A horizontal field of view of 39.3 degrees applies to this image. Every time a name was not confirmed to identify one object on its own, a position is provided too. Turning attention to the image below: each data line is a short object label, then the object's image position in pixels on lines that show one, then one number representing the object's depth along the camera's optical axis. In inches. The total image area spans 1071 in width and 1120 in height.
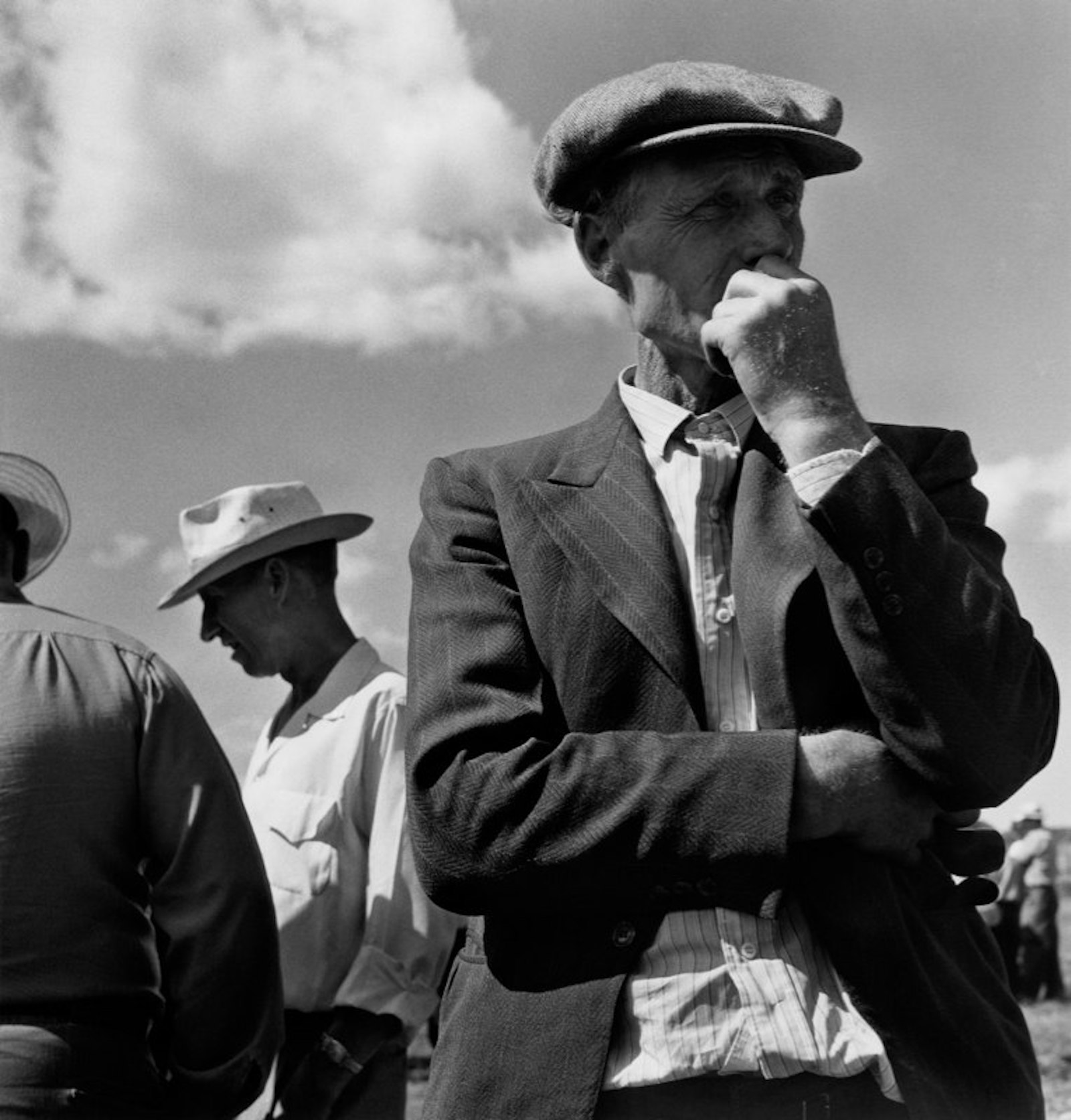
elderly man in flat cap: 70.6
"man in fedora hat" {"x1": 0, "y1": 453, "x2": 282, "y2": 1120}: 109.8
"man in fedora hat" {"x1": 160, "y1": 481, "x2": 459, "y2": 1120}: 150.6
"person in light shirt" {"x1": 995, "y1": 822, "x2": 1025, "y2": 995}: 661.3
